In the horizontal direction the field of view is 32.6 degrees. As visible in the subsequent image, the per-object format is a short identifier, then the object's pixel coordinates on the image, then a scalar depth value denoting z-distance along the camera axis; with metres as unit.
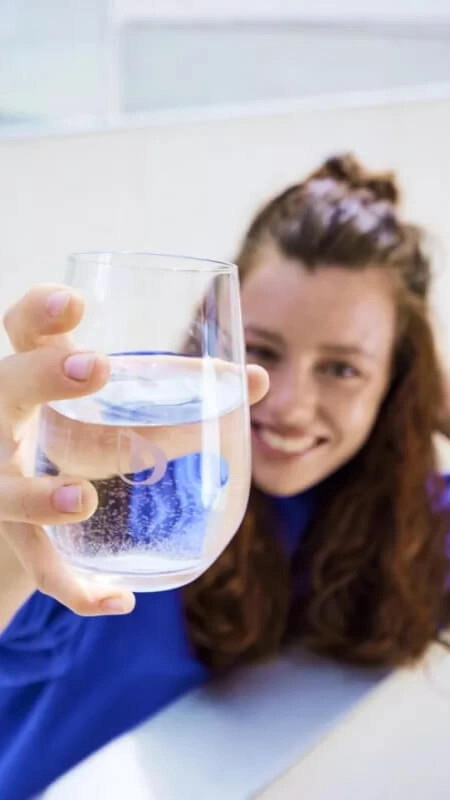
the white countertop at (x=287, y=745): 0.69
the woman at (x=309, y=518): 0.83
